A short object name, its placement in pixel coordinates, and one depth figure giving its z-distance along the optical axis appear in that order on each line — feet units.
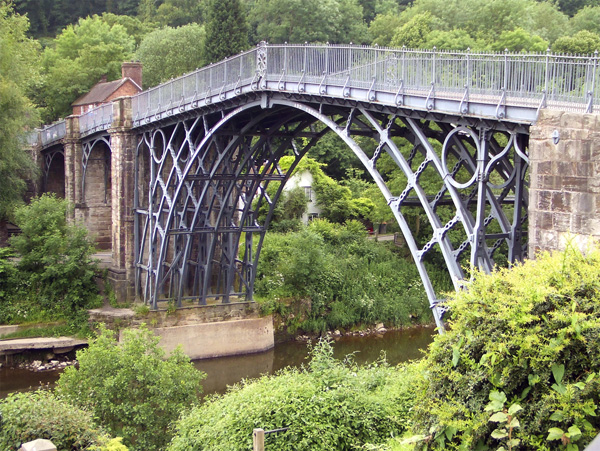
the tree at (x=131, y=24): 239.71
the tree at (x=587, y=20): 207.92
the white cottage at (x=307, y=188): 150.30
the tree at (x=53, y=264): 104.99
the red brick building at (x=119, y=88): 164.04
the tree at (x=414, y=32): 186.31
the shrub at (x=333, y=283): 112.88
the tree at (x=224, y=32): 166.20
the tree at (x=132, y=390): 59.72
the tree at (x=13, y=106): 115.75
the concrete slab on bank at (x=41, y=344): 97.35
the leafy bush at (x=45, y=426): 42.98
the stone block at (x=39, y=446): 36.40
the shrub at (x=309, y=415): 42.57
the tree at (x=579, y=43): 164.62
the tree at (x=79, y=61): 187.21
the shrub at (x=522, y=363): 23.65
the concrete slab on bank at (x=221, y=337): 100.99
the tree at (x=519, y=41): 169.99
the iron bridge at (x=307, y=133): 44.88
